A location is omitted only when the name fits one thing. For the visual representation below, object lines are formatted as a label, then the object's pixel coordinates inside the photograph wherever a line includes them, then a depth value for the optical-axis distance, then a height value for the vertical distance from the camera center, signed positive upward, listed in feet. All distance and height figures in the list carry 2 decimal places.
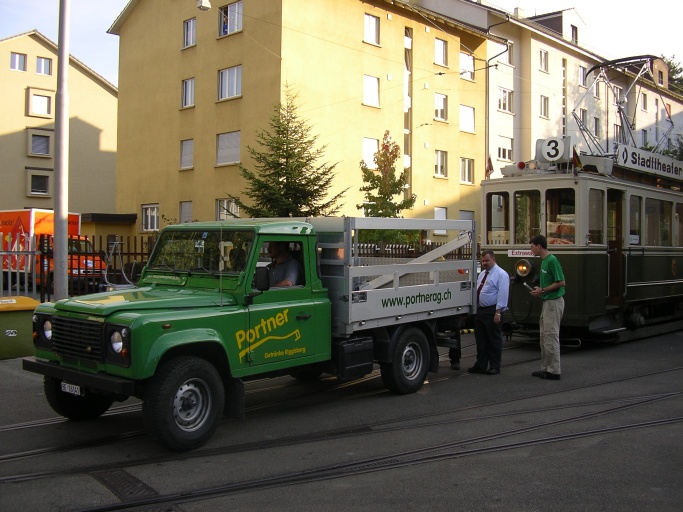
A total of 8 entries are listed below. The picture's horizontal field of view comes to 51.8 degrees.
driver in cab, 24.53 +0.16
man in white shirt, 32.32 -1.87
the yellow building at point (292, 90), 83.30 +23.26
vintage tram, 38.50 +2.34
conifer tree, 64.03 +8.72
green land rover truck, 20.07 -1.69
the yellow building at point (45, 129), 132.77 +27.61
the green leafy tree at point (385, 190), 70.38 +8.30
